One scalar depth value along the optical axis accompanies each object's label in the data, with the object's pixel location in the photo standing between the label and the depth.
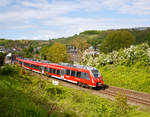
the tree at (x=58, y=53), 59.56
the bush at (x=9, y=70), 20.45
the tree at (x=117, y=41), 67.19
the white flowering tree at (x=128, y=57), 29.94
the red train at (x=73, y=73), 21.50
